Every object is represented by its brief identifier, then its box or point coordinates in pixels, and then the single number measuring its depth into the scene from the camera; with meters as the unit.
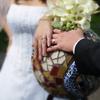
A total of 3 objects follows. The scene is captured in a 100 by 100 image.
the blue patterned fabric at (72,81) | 1.26
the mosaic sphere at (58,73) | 1.26
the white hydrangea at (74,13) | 1.29
